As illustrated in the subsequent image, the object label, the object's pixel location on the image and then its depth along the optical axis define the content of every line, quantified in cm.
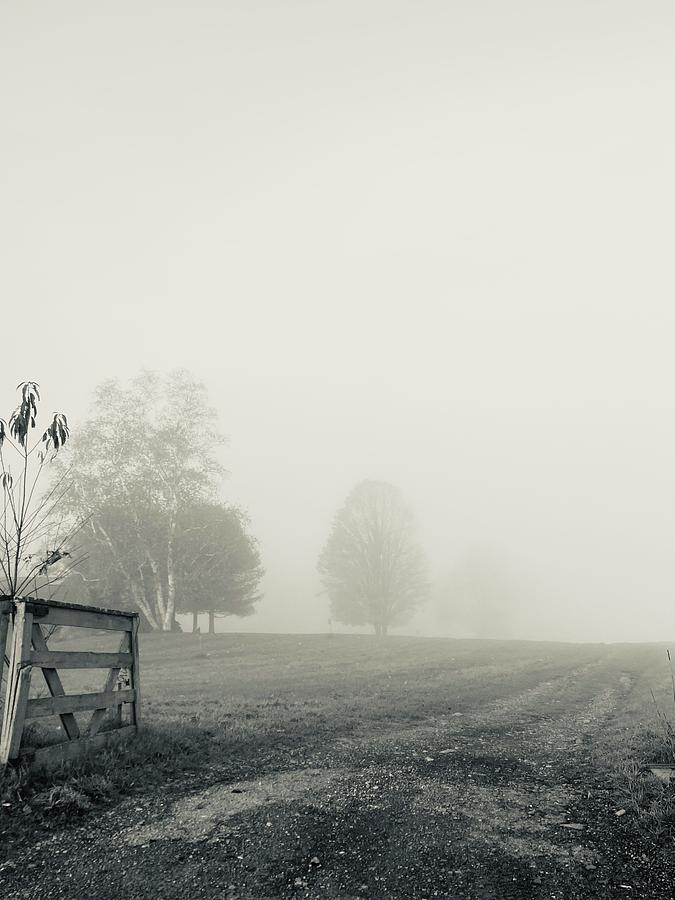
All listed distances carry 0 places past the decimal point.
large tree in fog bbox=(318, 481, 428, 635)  5484
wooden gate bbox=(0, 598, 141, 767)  677
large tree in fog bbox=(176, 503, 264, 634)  4003
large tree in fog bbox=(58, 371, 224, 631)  3831
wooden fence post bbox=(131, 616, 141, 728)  925
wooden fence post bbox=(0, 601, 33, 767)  667
